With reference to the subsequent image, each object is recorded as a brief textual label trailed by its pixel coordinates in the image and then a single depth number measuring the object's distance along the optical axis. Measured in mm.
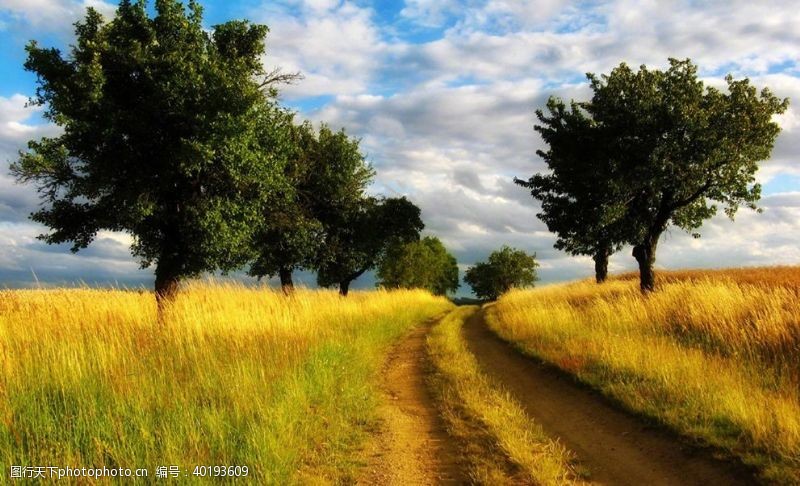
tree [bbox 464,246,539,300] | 94812
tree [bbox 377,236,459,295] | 68250
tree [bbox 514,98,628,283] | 24016
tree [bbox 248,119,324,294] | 21359
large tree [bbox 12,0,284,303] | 13586
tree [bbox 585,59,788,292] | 21312
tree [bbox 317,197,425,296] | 29359
